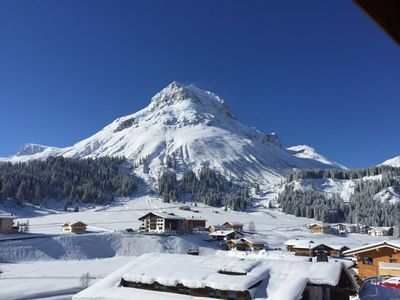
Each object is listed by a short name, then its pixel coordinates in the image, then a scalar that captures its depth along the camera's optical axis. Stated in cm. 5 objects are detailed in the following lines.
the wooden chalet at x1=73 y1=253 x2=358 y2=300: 2383
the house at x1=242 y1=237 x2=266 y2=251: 9608
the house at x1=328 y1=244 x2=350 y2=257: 8550
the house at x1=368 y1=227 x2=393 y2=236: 15012
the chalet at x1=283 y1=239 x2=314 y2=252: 8688
